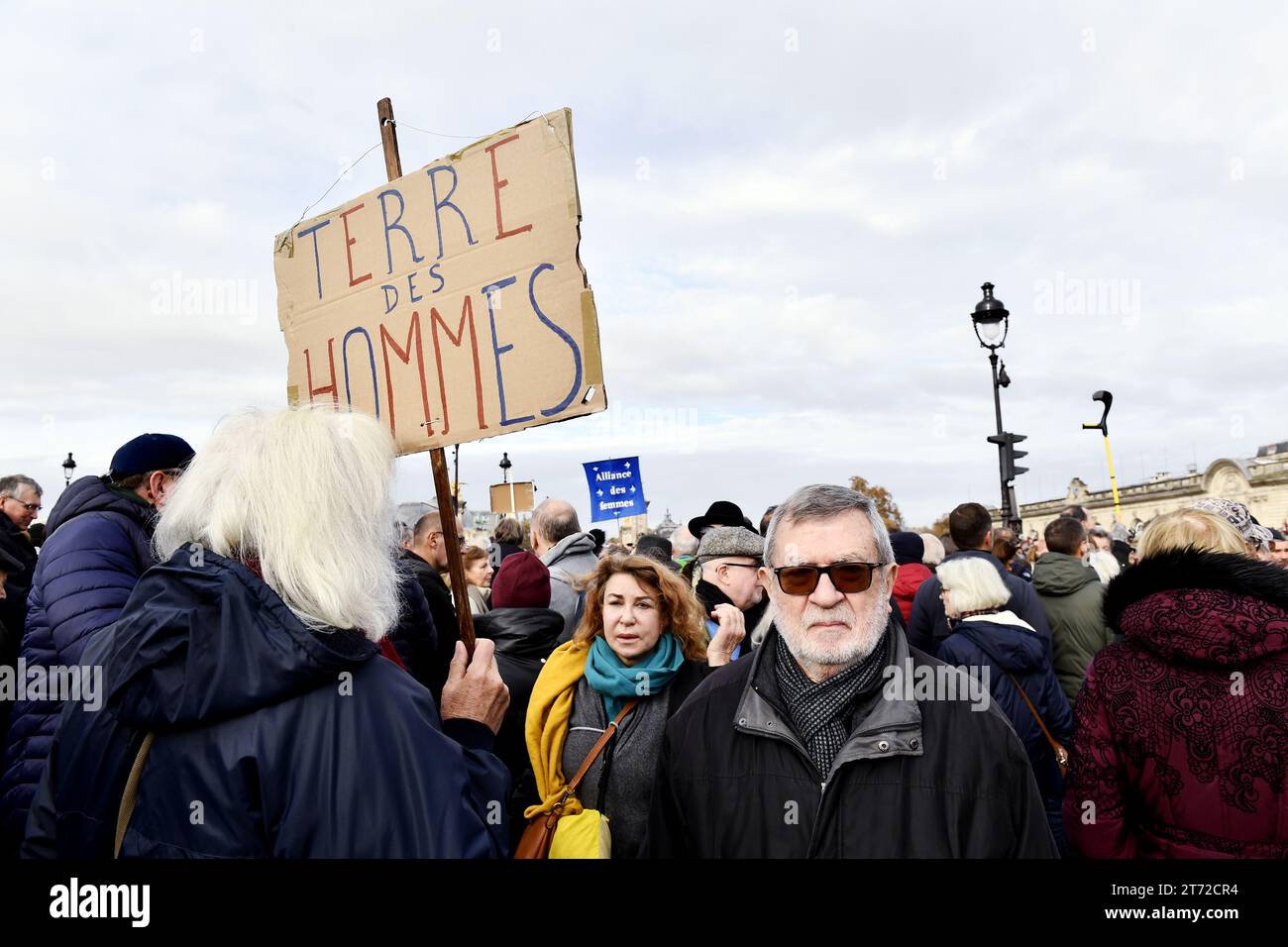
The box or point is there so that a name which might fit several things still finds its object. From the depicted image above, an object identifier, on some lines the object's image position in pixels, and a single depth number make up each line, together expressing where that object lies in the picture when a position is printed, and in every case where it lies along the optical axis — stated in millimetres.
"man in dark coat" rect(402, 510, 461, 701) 3708
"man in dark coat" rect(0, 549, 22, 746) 3088
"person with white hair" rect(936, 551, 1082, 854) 4375
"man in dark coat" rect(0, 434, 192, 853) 2875
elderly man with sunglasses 2285
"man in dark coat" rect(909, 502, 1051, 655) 5219
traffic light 11531
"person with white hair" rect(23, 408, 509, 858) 1684
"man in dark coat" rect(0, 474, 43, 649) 3660
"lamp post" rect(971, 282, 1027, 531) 11109
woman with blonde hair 2557
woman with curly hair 3465
